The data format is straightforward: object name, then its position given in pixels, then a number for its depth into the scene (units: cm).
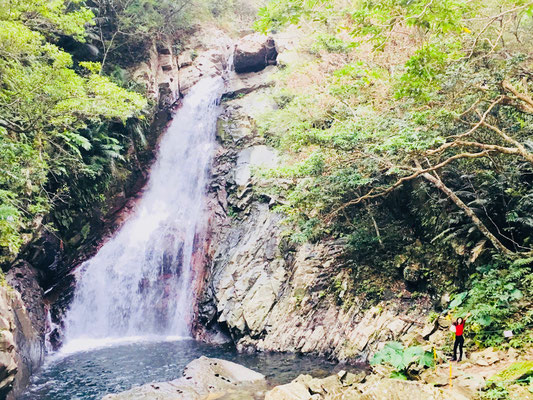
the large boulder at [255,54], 2642
